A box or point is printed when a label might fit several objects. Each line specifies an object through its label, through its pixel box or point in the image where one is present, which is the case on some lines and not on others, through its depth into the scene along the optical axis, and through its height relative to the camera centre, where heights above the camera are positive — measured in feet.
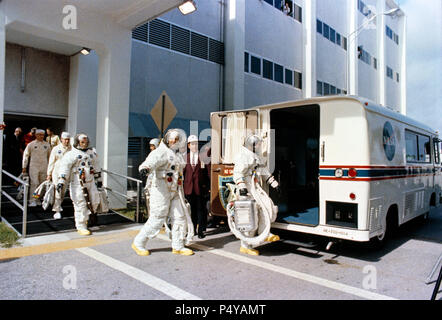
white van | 16.42 +0.24
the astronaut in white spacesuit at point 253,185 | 17.74 -1.02
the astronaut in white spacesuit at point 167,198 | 17.30 -1.75
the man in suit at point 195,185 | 21.70 -1.24
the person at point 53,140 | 30.07 +2.26
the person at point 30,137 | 30.05 +2.50
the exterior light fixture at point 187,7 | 25.45 +12.61
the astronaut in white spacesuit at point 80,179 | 21.08 -0.94
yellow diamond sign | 23.07 +3.82
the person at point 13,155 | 35.86 +1.01
